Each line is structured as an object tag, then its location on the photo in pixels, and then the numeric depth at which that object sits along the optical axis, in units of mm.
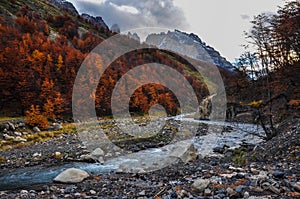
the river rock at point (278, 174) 5971
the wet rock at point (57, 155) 14210
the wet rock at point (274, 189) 4974
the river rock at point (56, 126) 24500
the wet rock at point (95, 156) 13609
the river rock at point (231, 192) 5145
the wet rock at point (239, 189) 5284
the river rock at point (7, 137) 18125
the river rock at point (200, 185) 6005
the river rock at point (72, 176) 9188
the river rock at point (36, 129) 22306
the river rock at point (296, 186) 4972
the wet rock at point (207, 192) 5643
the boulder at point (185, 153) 12000
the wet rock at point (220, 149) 15061
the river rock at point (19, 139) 18150
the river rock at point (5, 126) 19656
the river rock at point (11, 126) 20286
